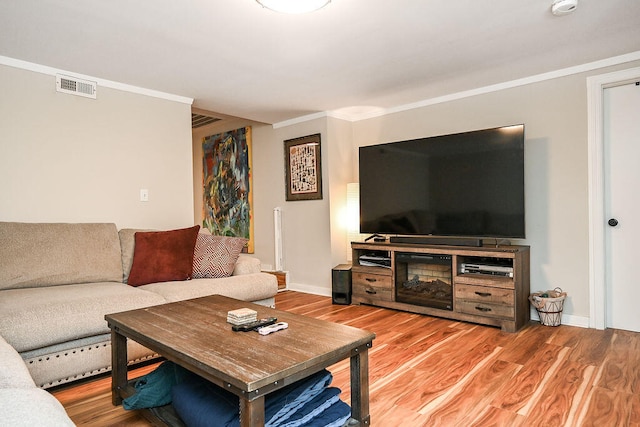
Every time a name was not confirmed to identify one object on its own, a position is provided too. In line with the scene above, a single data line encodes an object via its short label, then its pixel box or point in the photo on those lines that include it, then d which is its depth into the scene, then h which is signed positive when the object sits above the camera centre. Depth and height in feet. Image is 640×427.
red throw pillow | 9.67 -1.15
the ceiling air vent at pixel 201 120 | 17.90 +4.33
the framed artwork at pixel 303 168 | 15.02 +1.63
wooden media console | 10.28 -2.21
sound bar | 11.22 -1.03
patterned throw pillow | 10.30 -1.21
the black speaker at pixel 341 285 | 13.47 -2.69
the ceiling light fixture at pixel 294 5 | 6.58 +3.51
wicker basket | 10.39 -2.73
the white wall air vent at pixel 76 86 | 10.29 +3.44
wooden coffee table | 4.06 -1.71
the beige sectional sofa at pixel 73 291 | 6.78 -1.69
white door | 9.97 -0.01
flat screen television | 10.68 +0.64
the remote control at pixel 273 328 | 5.33 -1.66
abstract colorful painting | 17.92 +1.26
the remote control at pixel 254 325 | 5.48 -1.66
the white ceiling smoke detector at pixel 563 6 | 7.15 +3.70
